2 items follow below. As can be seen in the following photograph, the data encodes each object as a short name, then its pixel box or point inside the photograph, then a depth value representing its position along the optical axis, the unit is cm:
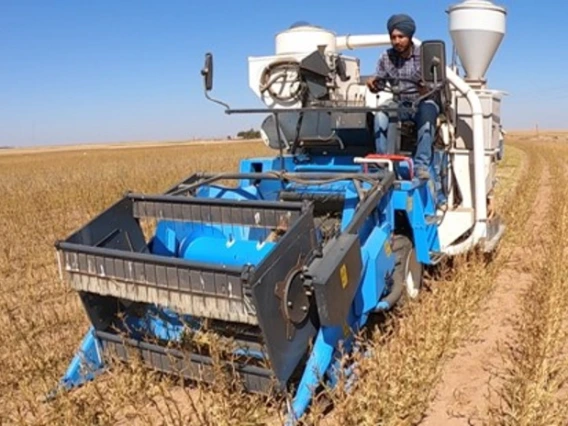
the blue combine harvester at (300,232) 293
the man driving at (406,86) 471
